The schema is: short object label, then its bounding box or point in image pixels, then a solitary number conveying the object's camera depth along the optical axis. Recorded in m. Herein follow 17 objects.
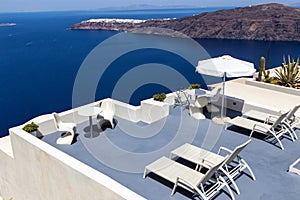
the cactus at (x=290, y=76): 11.24
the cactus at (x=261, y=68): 12.13
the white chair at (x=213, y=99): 8.02
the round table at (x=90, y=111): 6.56
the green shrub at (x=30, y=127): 6.31
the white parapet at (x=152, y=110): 7.41
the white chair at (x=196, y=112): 7.50
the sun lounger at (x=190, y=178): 4.16
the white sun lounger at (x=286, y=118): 6.43
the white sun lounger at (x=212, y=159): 4.51
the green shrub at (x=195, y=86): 8.78
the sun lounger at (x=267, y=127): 6.04
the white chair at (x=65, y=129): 6.30
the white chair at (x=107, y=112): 6.98
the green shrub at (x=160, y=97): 7.75
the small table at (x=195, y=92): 8.00
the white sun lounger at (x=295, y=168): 4.95
